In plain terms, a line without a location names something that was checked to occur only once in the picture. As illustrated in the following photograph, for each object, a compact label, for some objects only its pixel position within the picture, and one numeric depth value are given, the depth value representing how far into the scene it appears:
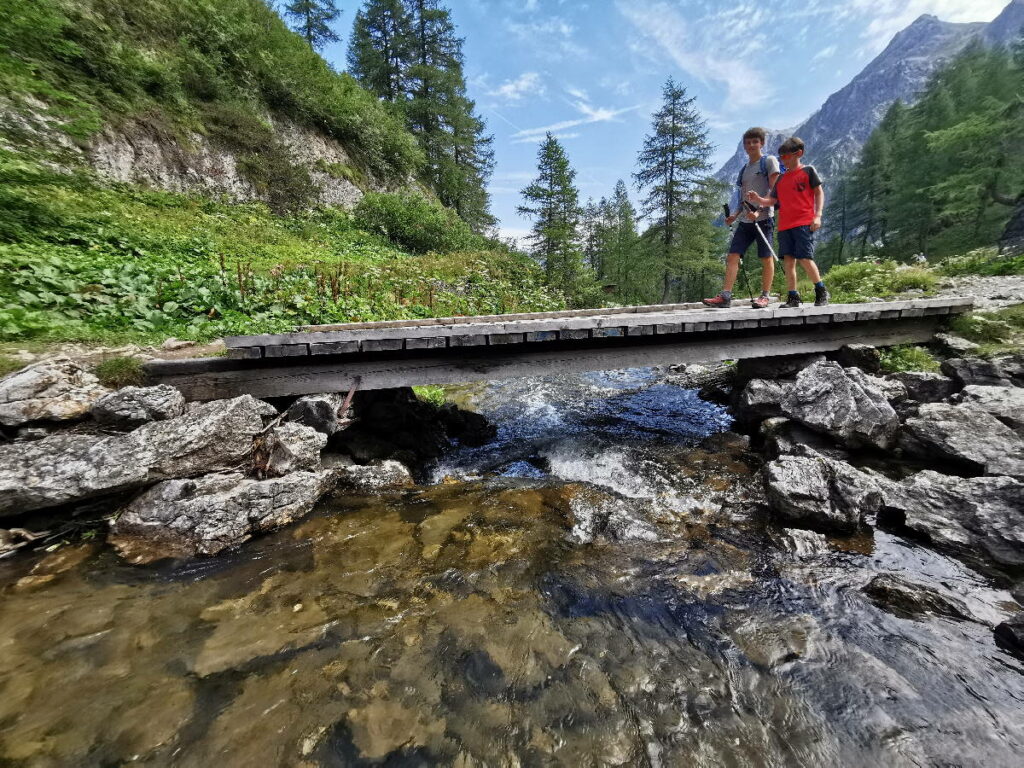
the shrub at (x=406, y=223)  20.66
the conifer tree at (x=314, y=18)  31.02
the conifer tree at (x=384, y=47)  29.72
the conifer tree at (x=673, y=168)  24.62
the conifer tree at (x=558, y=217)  20.77
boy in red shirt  6.22
